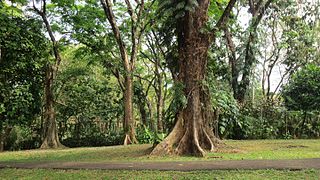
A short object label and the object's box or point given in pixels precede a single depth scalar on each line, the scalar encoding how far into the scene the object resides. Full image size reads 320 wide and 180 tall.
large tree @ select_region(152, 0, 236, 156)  8.27
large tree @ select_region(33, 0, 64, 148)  13.08
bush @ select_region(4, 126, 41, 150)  13.82
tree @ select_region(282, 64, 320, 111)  13.13
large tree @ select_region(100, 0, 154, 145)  12.49
